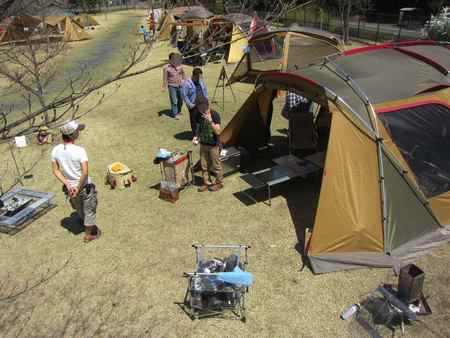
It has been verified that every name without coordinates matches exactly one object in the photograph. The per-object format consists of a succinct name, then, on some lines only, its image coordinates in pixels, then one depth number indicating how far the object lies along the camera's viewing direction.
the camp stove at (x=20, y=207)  6.58
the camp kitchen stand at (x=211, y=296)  4.59
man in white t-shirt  5.46
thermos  4.58
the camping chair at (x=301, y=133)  8.42
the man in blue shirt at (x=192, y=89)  9.05
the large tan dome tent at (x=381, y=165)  5.36
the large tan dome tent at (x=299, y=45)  14.23
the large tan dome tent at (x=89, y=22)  34.84
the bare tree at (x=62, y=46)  2.72
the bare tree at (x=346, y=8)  23.68
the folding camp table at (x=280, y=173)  6.89
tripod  13.09
